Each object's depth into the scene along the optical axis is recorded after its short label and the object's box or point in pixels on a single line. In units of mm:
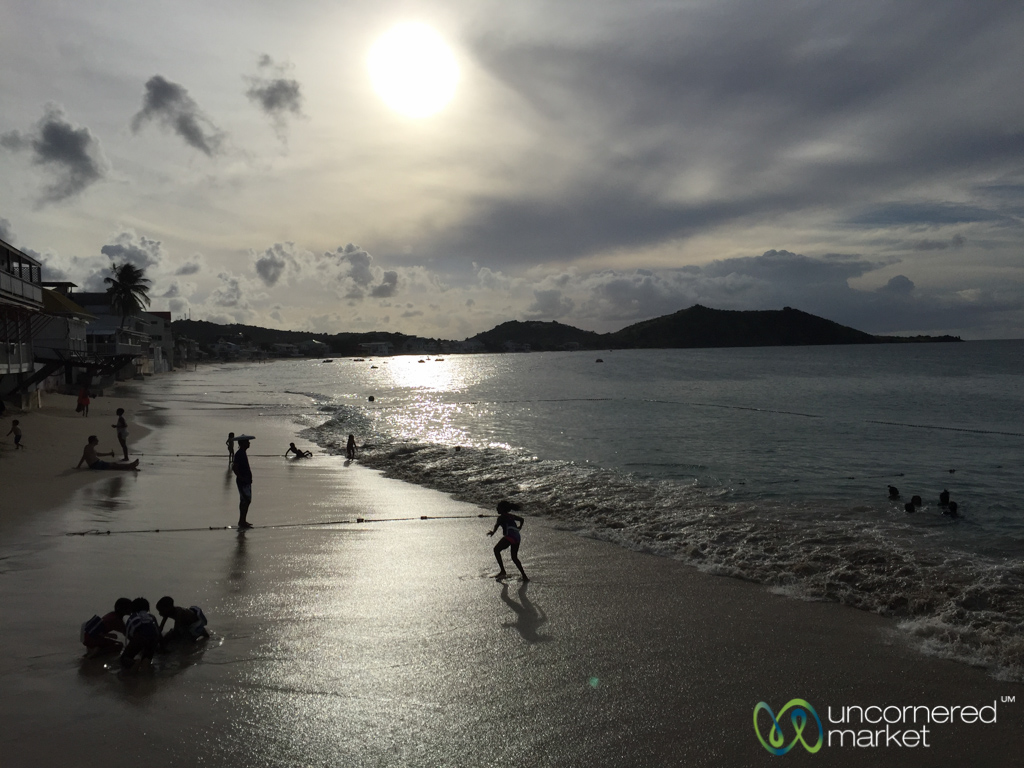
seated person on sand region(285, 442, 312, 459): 25091
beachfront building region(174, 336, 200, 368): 126069
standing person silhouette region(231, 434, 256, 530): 13492
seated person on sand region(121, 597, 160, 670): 6863
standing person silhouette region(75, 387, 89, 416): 33703
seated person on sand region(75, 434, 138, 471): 19906
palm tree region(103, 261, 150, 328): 78688
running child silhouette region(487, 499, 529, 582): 10547
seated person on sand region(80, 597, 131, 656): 7098
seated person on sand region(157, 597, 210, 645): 7387
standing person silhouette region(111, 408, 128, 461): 21656
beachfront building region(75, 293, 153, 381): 60719
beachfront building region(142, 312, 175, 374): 95150
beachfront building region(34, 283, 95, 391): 41594
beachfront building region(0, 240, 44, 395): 28731
